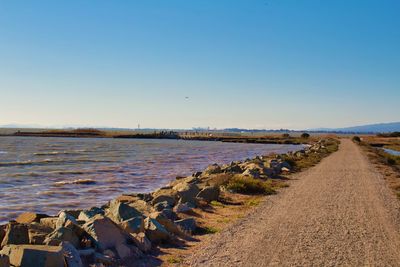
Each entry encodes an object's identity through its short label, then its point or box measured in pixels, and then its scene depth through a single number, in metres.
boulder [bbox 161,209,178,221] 12.16
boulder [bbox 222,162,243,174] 25.94
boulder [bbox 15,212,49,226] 9.87
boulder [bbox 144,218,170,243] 9.57
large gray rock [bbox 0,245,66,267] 6.23
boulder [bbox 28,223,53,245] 7.59
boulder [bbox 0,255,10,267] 5.88
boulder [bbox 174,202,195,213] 13.28
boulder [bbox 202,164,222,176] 25.41
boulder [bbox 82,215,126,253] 8.22
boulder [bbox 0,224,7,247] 8.27
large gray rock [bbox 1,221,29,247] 7.28
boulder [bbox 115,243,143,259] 8.20
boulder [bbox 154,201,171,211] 13.04
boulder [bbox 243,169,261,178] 22.50
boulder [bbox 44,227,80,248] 7.30
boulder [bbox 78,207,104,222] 10.11
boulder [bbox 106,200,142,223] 10.16
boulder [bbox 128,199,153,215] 12.81
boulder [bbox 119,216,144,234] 9.26
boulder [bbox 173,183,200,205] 14.63
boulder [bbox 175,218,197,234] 10.78
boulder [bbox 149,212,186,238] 10.38
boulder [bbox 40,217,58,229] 8.95
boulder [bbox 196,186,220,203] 15.61
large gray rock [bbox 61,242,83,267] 6.71
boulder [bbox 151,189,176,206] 14.38
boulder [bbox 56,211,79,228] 8.25
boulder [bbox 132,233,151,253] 8.86
